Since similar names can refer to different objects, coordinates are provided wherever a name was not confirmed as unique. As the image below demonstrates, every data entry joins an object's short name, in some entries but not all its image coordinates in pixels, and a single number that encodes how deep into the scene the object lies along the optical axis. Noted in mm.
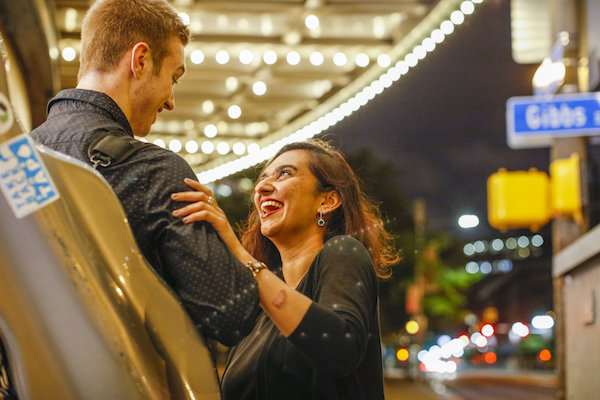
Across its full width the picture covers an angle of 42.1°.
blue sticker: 1461
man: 1765
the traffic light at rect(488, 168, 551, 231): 9477
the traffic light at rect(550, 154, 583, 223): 9141
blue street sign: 9000
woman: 2115
